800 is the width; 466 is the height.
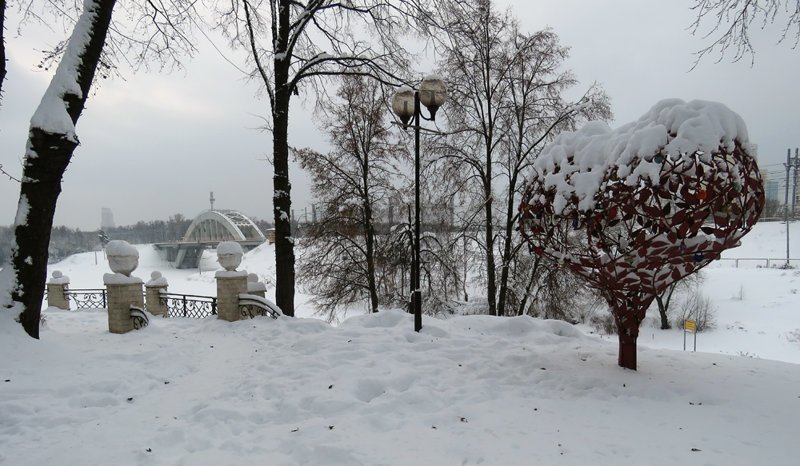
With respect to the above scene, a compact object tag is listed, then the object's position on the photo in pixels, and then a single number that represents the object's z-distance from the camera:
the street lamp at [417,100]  7.00
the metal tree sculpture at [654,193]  3.66
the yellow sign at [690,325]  14.55
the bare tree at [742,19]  5.68
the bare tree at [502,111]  13.64
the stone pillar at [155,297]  12.57
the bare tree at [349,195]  15.94
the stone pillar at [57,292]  15.62
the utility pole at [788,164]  35.01
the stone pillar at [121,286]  8.15
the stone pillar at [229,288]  8.05
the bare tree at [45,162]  5.67
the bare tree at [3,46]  5.65
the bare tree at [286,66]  9.12
